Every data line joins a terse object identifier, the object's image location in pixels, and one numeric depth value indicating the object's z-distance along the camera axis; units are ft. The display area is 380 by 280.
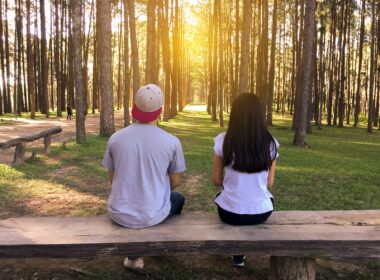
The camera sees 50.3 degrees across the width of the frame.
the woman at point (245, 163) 12.32
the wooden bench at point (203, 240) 11.36
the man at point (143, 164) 12.17
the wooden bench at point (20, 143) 31.60
